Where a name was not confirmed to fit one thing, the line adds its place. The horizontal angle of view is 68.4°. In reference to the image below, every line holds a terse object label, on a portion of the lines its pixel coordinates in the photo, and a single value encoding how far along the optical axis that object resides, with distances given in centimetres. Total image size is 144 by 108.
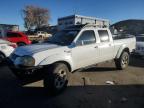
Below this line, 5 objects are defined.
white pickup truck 281
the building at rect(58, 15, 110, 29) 1897
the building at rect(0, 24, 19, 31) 2280
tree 3575
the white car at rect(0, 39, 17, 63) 479
